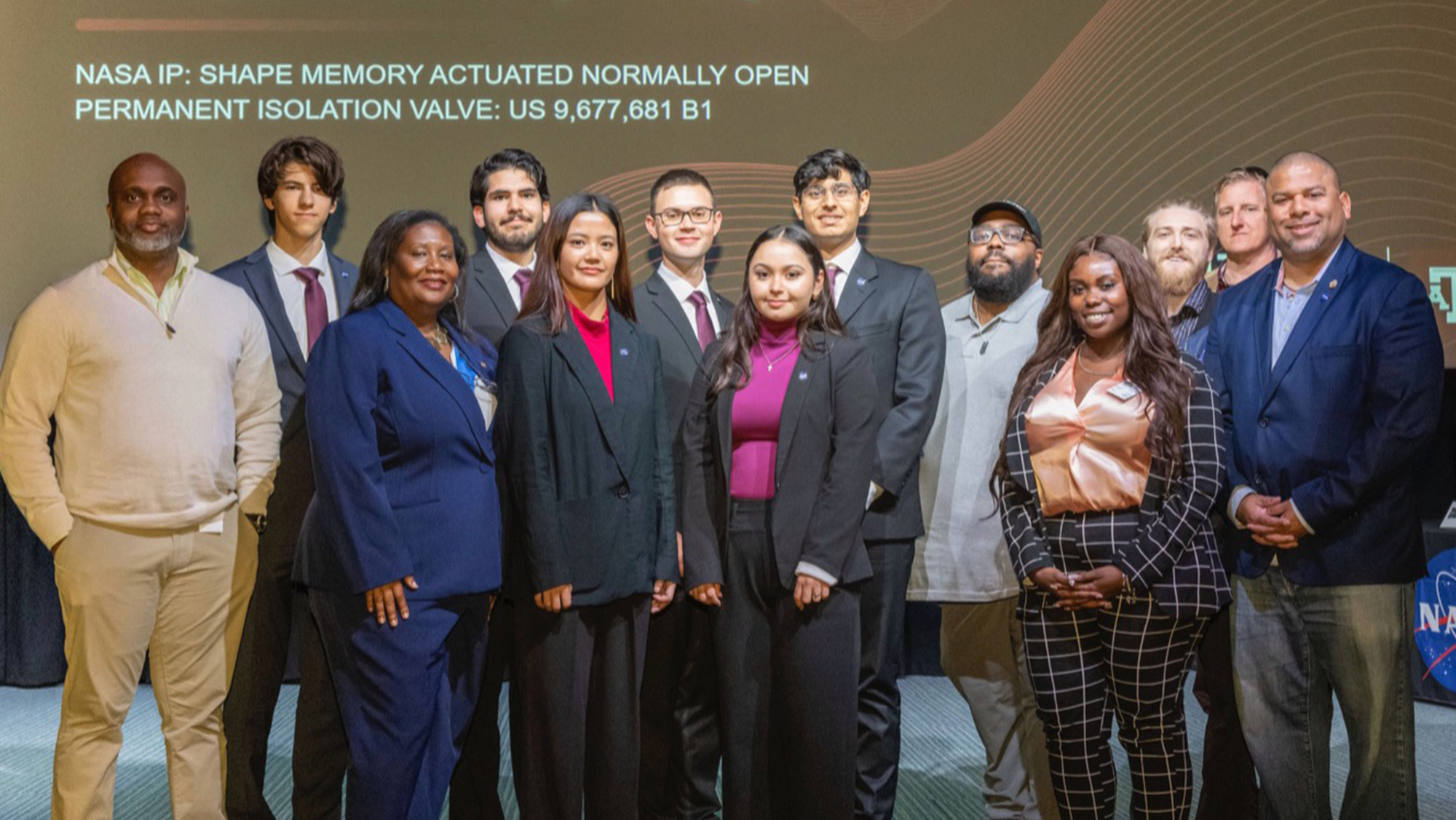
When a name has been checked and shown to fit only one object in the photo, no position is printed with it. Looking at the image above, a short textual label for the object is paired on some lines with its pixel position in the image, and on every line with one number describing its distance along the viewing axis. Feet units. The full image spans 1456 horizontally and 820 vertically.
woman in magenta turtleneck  9.82
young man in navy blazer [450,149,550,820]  10.55
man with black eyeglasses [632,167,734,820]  11.06
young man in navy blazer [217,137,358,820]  10.69
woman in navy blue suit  8.85
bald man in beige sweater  9.92
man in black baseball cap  11.25
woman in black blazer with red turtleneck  9.45
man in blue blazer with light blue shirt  9.68
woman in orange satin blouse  9.39
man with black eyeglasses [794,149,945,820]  11.03
